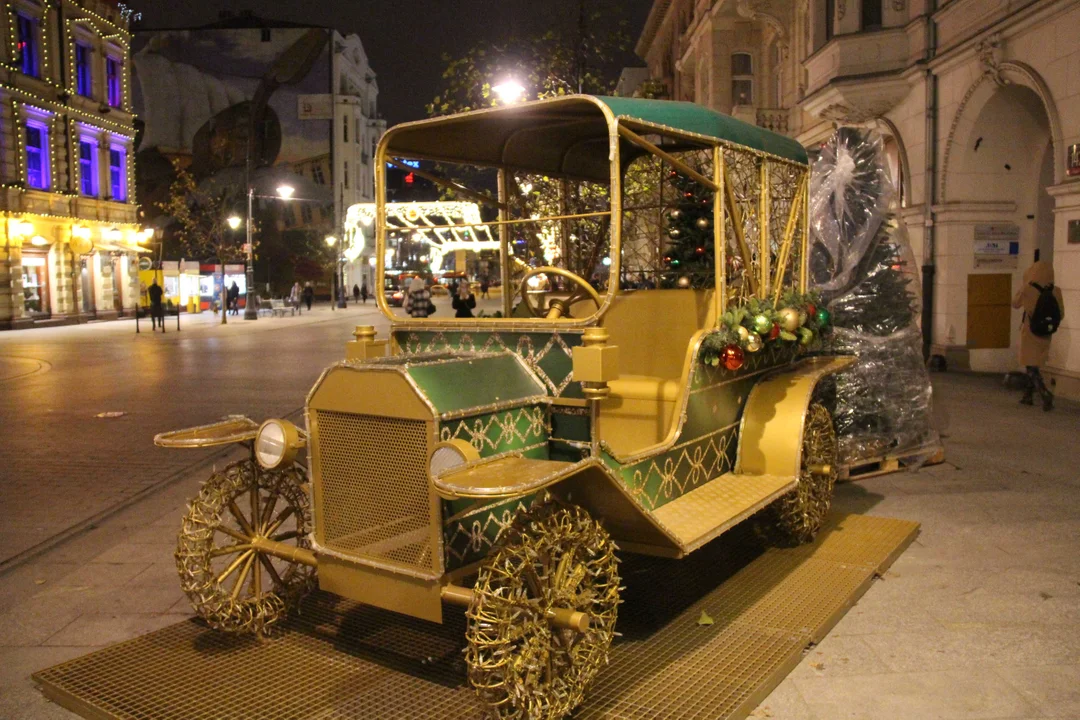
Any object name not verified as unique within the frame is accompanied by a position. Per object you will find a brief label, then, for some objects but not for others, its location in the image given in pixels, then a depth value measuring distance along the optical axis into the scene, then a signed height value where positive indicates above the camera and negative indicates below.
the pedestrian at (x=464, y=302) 12.62 -0.03
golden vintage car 3.51 -0.64
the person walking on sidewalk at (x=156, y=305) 28.09 -0.06
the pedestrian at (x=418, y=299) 20.83 +0.03
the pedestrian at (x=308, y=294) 45.25 +0.38
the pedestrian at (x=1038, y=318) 10.84 -0.30
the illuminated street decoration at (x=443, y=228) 5.54 +0.54
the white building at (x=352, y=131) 63.03 +12.72
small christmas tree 7.42 +0.45
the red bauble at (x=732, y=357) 4.97 -0.34
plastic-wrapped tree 7.94 -0.04
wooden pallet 7.89 -1.54
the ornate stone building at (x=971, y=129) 11.77 +2.61
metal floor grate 3.79 -1.71
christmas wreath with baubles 4.99 -0.20
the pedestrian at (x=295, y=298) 41.16 +0.17
